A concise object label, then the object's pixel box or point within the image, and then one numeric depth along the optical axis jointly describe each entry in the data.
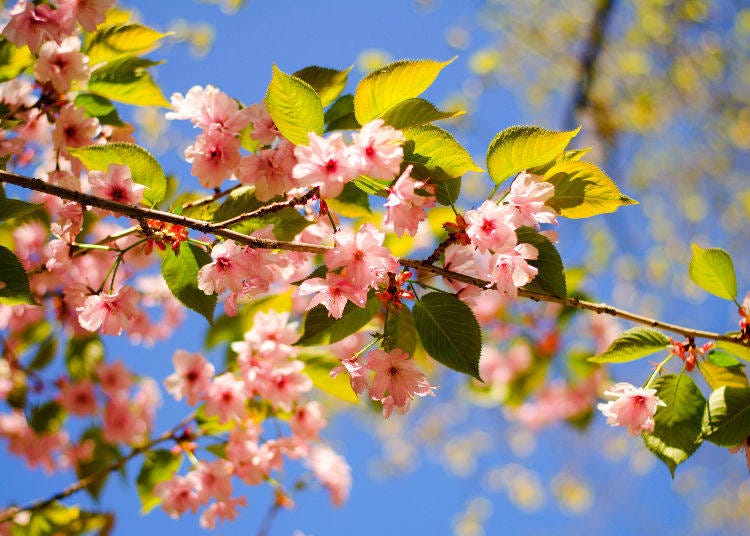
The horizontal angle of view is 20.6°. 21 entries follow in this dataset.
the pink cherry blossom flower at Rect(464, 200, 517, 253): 0.94
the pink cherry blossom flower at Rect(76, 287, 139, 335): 1.00
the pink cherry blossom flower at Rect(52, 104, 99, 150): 1.06
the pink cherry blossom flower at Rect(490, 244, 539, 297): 0.94
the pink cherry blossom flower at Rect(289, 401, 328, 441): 1.16
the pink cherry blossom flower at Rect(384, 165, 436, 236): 0.93
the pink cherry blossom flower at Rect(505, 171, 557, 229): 0.94
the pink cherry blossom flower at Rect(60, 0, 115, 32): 1.03
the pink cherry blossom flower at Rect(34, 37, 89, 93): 1.05
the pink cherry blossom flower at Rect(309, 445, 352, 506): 1.47
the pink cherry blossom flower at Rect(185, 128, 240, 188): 0.99
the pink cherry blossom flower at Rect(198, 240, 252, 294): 0.97
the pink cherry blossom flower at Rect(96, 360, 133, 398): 1.46
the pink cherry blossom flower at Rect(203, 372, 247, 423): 1.10
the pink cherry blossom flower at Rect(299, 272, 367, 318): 0.95
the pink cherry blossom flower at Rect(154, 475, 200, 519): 1.14
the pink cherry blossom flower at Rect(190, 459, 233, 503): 1.14
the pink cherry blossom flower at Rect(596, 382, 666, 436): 0.98
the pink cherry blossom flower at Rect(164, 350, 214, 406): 1.13
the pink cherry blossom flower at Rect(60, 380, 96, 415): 1.43
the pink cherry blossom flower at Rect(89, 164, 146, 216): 0.97
